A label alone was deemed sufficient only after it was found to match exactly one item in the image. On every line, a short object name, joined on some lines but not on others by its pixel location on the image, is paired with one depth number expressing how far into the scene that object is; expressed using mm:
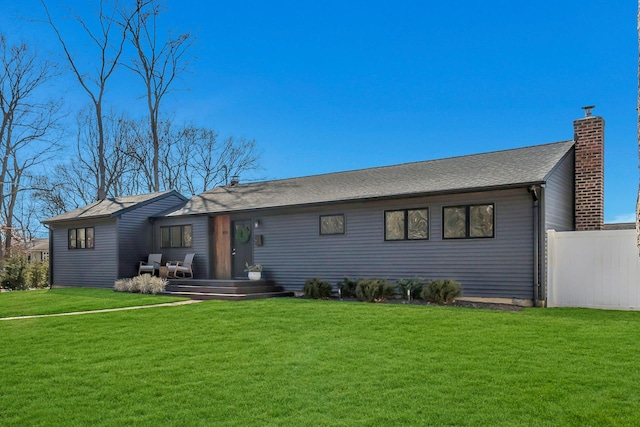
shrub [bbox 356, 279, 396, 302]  12688
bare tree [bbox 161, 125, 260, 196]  33344
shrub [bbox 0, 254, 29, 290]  22484
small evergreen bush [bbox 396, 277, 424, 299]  12531
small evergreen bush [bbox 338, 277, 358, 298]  13695
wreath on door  16938
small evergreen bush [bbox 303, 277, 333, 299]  13875
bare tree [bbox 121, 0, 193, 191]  27062
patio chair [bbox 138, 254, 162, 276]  18844
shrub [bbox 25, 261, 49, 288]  23359
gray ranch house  11852
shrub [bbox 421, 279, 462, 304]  11773
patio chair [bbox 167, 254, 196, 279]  17562
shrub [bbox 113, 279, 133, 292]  16703
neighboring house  45297
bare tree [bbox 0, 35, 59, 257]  27047
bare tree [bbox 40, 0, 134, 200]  26938
